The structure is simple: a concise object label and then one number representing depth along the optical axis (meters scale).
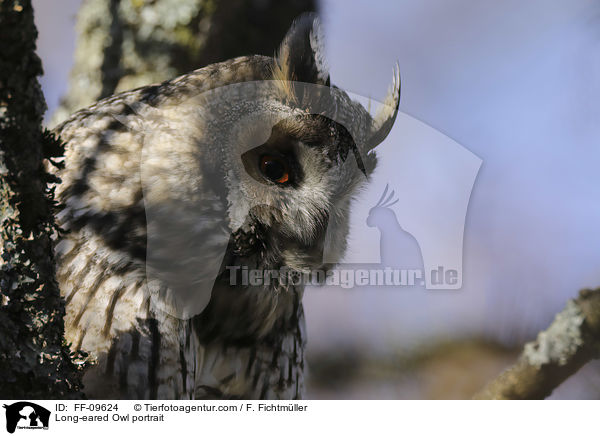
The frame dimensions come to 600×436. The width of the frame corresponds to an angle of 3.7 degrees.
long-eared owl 4.26
